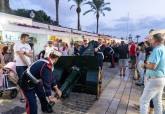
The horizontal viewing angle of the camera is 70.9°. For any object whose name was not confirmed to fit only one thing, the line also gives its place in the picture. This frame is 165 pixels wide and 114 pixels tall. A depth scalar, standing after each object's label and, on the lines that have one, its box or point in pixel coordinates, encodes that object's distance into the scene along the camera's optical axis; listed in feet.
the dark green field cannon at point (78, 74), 9.80
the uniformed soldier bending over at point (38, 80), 6.06
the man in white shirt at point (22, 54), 9.19
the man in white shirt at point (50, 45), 13.35
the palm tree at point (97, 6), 76.10
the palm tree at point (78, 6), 62.10
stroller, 9.72
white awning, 17.15
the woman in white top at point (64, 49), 19.34
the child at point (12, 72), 9.73
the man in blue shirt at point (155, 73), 6.20
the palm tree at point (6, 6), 34.87
